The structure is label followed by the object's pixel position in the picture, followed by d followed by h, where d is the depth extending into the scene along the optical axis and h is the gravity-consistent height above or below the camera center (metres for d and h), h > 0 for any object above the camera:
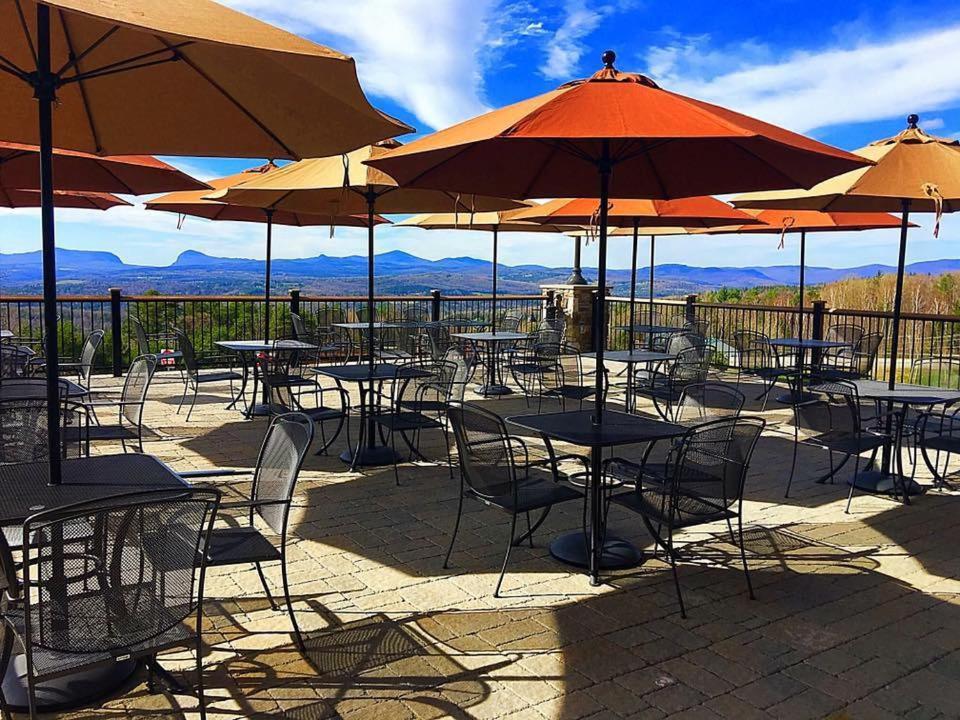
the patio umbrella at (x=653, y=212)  7.18 +0.92
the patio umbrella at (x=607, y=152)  3.29 +0.81
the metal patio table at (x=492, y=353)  9.32 -0.64
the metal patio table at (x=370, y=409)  6.01 -0.85
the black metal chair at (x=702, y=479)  3.53 -0.81
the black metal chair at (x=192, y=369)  7.72 -0.71
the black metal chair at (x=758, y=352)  8.87 -0.53
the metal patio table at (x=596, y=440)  3.86 -0.66
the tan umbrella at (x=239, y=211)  7.72 +1.02
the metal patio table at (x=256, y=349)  7.86 -0.50
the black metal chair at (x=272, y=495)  2.90 -0.78
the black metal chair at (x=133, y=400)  5.12 -0.69
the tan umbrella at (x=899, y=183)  4.90 +0.87
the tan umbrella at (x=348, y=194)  5.66 +0.92
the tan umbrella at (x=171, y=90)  2.46 +0.88
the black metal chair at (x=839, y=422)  5.21 -0.78
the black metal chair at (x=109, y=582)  2.05 -0.81
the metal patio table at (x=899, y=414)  5.10 -0.72
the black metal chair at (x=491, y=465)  3.67 -0.79
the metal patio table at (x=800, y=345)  8.76 -0.40
